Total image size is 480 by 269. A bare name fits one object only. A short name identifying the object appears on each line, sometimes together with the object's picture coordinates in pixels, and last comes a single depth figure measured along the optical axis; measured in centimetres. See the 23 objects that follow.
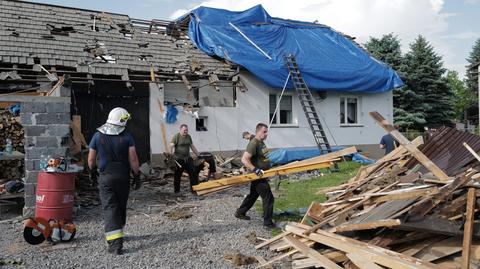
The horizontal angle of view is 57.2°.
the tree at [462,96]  4612
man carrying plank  689
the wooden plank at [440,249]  461
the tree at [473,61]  4412
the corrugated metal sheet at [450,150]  662
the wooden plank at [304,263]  497
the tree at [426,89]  2811
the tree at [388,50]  2797
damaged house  1262
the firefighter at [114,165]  593
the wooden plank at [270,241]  575
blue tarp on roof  1538
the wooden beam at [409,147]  595
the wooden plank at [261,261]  525
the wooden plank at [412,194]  516
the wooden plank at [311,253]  473
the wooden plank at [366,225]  464
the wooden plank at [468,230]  438
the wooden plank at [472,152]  620
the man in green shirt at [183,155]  1026
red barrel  692
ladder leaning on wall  1501
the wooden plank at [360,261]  440
